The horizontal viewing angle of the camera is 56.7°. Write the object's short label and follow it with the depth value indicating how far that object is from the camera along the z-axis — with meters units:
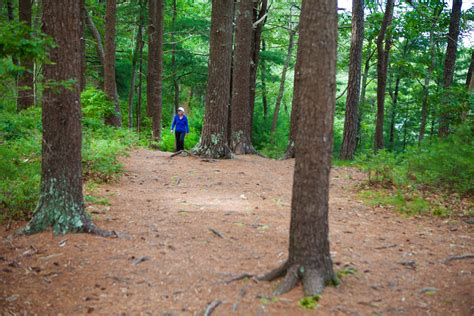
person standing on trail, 14.96
